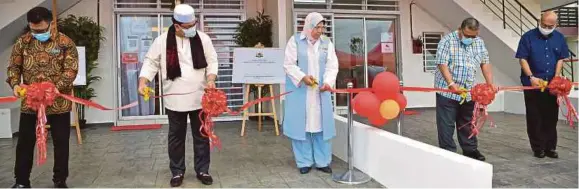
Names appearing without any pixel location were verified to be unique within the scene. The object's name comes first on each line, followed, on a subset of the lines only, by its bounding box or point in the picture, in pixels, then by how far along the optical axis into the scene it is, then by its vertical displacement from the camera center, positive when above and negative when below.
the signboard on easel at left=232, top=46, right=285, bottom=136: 5.41 +0.28
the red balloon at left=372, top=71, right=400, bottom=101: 2.81 +0.01
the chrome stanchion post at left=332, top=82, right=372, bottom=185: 2.96 -0.61
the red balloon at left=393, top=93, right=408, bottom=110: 2.89 -0.08
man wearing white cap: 2.85 +0.10
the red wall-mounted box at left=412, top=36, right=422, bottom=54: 8.01 +0.82
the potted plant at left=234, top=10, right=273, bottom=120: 6.84 +0.91
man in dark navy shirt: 3.53 +0.11
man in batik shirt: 2.67 +0.12
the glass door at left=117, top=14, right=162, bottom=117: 7.04 +0.64
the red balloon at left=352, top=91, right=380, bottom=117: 2.82 -0.11
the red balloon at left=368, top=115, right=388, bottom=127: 2.85 -0.21
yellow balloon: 2.81 -0.14
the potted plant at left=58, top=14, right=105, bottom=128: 6.31 +0.79
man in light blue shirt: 3.41 +0.08
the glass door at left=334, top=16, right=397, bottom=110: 7.84 +0.73
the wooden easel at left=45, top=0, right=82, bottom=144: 5.02 -0.47
